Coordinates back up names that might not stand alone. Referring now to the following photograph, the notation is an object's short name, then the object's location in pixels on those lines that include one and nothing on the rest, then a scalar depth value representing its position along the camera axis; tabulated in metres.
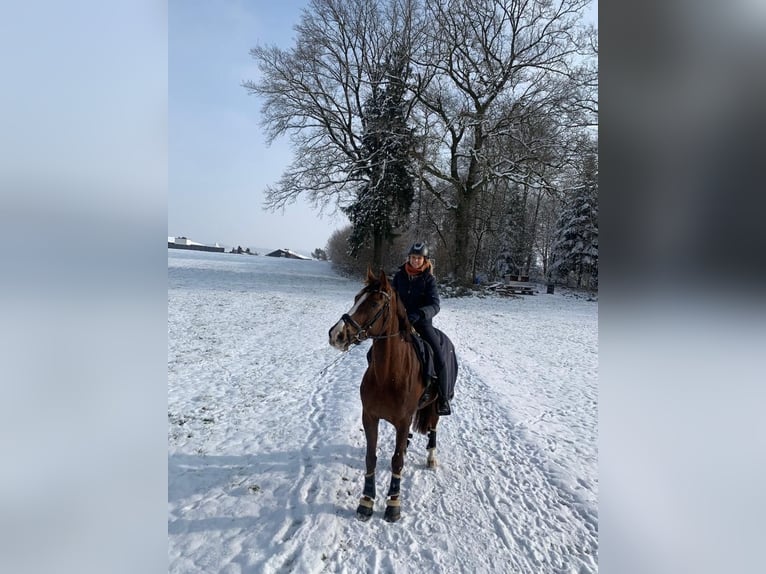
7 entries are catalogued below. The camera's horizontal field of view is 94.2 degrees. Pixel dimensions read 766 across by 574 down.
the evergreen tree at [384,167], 19.61
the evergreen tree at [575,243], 19.69
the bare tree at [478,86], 17.33
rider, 3.67
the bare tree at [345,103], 18.47
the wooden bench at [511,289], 21.06
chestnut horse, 2.90
